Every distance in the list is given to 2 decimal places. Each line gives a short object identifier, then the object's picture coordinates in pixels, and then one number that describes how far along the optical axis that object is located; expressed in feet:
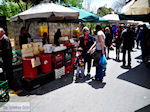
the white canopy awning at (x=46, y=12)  13.83
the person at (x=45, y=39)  20.50
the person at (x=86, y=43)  15.24
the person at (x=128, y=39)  18.11
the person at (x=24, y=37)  19.08
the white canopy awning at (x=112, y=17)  28.35
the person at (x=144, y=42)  20.38
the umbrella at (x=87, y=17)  19.31
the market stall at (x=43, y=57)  12.70
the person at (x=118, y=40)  22.23
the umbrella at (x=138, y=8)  9.90
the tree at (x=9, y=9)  32.30
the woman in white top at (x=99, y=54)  13.41
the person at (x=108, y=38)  23.16
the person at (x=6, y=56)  12.21
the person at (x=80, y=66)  15.01
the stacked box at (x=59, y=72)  14.69
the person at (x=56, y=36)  21.41
